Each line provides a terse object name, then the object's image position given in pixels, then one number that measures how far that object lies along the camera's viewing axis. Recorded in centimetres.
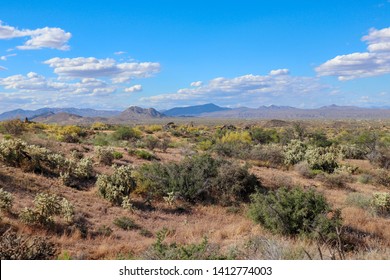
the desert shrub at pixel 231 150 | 2442
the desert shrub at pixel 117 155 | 1929
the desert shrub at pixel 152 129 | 4380
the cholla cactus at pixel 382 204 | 1429
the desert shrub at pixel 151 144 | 2584
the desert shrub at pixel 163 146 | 2587
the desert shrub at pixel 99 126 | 4878
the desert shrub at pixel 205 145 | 2880
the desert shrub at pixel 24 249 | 671
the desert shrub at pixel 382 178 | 2020
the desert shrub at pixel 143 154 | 2091
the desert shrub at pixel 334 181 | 1883
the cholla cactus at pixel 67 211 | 1062
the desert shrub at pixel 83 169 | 1487
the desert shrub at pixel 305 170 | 2052
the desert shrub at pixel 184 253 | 646
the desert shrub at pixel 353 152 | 2873
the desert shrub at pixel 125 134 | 3244
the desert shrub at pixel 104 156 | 1806
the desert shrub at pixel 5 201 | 1026
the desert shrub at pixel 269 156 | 2339
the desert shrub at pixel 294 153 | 2359
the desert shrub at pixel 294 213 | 1055
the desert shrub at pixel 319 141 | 3290
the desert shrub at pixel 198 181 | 1488
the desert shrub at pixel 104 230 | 1055
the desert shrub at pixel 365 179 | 2031
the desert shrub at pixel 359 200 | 1484
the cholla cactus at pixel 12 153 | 1431
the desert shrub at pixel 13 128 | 2633
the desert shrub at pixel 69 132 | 2592
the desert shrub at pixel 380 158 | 2471
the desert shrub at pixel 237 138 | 3142
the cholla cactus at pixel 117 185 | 1332
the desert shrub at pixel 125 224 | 1139
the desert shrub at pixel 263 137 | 3644
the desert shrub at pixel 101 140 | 2728
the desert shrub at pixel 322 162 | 2233
